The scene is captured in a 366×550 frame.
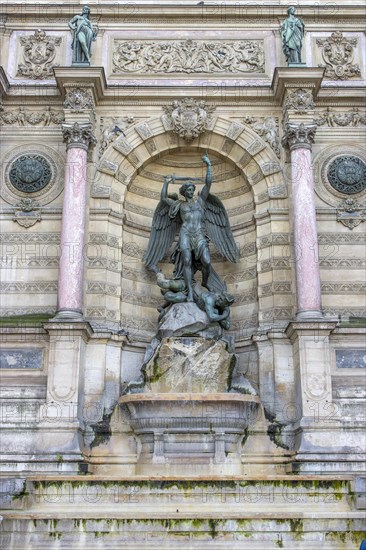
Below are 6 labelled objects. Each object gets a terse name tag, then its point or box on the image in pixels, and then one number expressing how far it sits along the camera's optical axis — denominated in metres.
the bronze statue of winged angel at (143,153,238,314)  15.70
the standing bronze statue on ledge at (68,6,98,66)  16.27
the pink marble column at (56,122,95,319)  14.65
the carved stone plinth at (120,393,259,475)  13.81
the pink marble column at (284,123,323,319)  14.65
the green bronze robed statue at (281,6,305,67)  16.38
